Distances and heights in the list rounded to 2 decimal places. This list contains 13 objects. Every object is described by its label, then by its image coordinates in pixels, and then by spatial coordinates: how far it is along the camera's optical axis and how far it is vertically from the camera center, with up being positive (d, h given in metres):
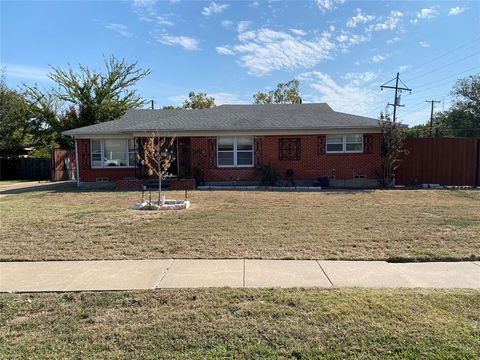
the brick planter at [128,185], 16.52 -1.08
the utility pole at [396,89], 36.75 +7.33
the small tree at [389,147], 15.80 +0.57
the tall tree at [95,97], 31.94 +5.98
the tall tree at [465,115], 48.22 +6.21
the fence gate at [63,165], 23.69 -0.20
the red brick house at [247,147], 17.00 +0.69
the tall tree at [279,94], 48.57 +9.10
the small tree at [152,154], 11.23 +0.23
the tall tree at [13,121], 29.36 +3.60
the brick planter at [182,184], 16.55 -1.06
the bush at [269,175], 16.89 -0.68
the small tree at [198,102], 46.50 +7.88
